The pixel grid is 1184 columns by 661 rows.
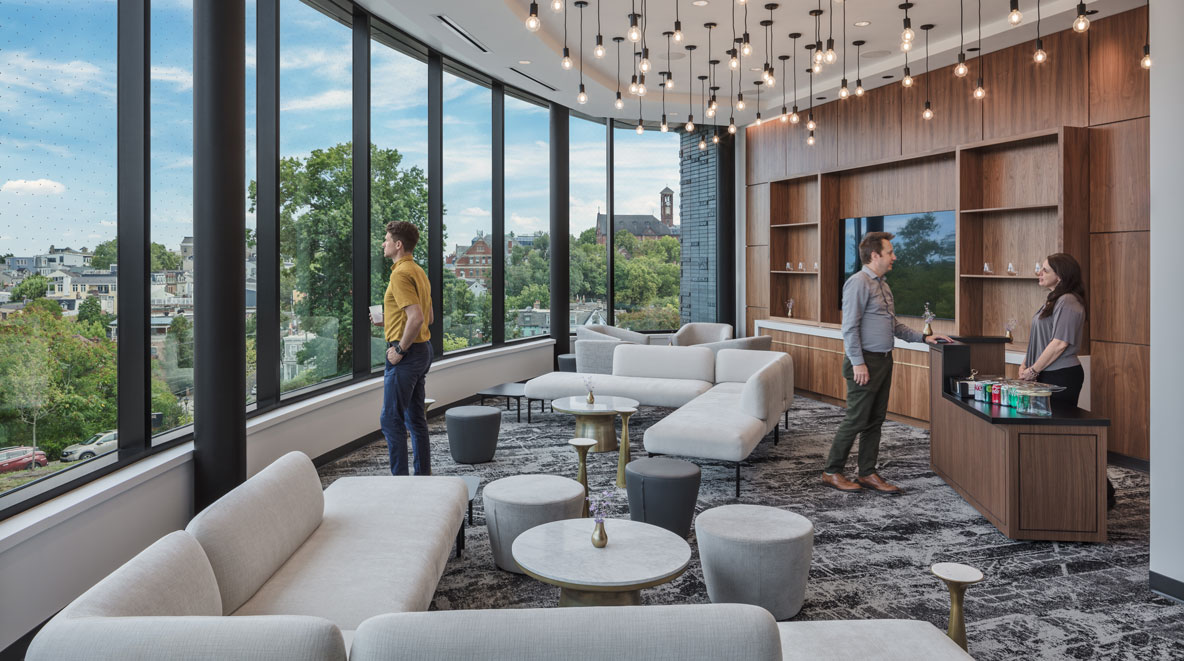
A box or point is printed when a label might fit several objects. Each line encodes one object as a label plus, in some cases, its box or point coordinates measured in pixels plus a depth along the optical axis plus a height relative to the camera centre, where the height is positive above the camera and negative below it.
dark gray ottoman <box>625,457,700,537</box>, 4.21 -1.02
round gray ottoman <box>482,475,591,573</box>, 3.71 -0.97
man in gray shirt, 5.11 -0.28
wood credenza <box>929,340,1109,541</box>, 4.12 -0.90
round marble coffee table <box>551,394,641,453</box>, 6.32 -0.95
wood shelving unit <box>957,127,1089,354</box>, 6.14 +0.78
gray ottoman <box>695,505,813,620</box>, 3.22 -1.07
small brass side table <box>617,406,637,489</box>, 5.27 -1.03
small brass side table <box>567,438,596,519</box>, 4.21 -0.77
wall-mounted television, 7.82 +0.48
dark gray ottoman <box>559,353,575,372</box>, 8.96 -0.63
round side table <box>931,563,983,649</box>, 2.26 -0.82
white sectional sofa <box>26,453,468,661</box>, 1.63 -0.81
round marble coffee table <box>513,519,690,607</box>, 2.79 -0.95
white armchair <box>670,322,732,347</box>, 9.67 -0.33
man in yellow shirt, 4.86 -0.20
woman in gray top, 4.74 -0.15
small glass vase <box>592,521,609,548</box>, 3.07 -0.91
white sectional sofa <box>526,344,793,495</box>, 5.24 -0.74
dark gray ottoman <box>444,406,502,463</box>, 5.97 -0.97
